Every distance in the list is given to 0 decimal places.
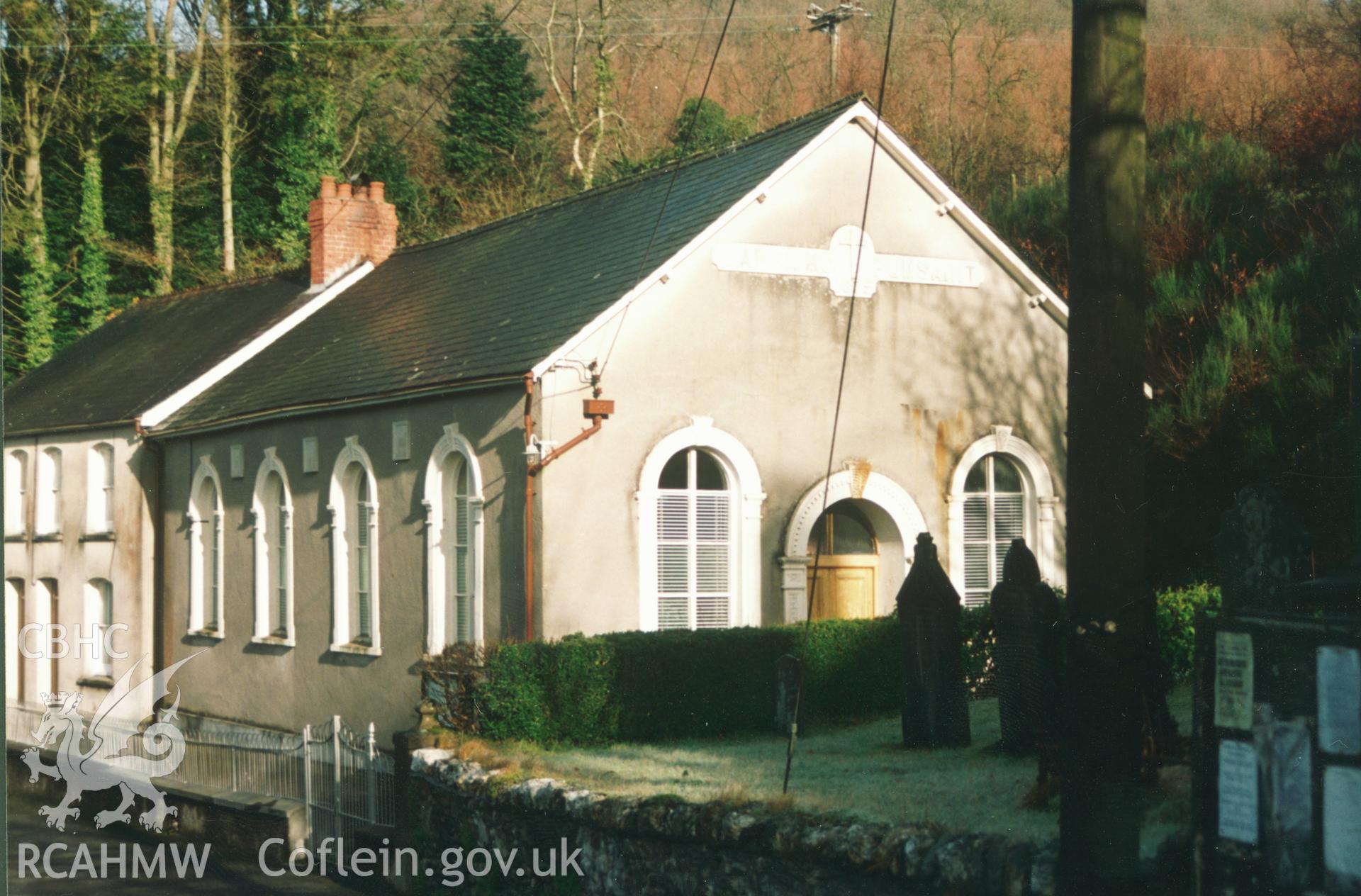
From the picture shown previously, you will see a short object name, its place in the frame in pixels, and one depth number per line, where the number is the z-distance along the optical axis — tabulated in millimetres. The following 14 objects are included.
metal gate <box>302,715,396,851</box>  14180
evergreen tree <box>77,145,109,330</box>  32312
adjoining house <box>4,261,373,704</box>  26266
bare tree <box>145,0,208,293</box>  30688
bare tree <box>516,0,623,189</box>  36656
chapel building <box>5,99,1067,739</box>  16609
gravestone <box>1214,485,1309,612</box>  6055
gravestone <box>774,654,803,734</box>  14758
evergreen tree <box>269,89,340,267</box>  35906
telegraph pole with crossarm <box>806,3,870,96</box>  29391
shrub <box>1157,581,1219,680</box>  15203
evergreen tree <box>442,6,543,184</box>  42125
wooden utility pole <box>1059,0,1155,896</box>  6379
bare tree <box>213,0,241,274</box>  32812
